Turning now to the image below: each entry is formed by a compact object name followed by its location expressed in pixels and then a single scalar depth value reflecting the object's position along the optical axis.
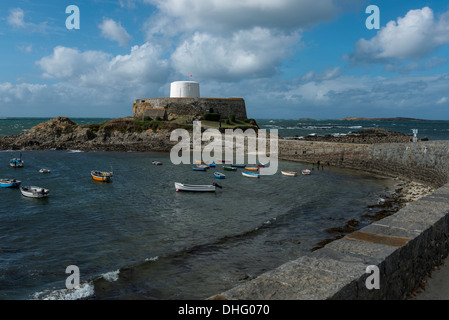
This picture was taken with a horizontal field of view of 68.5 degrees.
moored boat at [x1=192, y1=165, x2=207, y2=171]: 36.77
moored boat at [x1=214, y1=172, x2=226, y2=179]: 31.82
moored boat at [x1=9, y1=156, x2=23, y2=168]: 37.75
